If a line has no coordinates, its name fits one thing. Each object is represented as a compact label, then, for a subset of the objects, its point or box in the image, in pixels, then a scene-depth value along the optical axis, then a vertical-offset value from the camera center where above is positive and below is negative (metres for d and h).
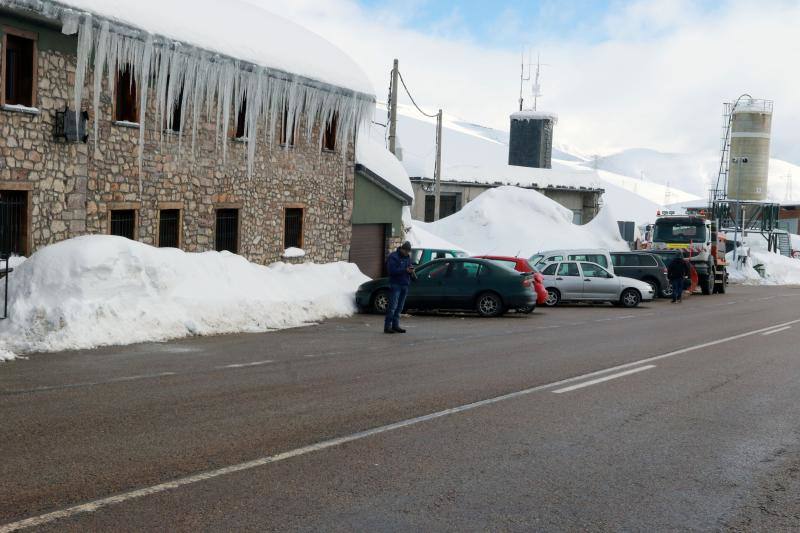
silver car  27.03 -1.21
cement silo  61.34 +6.87
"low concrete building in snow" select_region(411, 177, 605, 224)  54.19 +2.79
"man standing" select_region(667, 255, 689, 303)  29.64 -0.81
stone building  17.58 +1.95
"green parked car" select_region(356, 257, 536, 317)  21.83 -1.21
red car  23.41 -0.65
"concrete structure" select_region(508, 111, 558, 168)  66.06 +7.39
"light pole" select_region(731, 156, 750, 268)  61.97 +5.56
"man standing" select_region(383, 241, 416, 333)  17.12 -0.85
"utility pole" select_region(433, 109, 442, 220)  39.47 +3.55
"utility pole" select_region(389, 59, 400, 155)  32.50 +4.35
